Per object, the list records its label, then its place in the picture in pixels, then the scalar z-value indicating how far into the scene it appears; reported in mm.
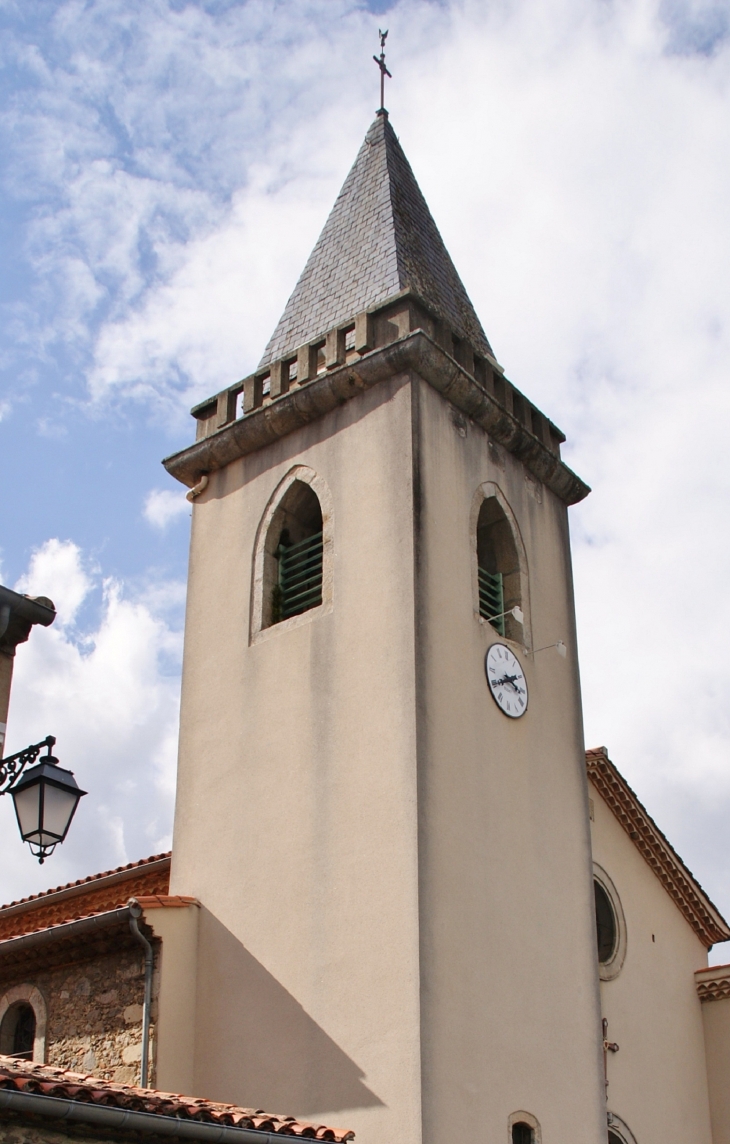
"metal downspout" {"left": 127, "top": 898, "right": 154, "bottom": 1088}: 11070
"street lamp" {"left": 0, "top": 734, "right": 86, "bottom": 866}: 6773
